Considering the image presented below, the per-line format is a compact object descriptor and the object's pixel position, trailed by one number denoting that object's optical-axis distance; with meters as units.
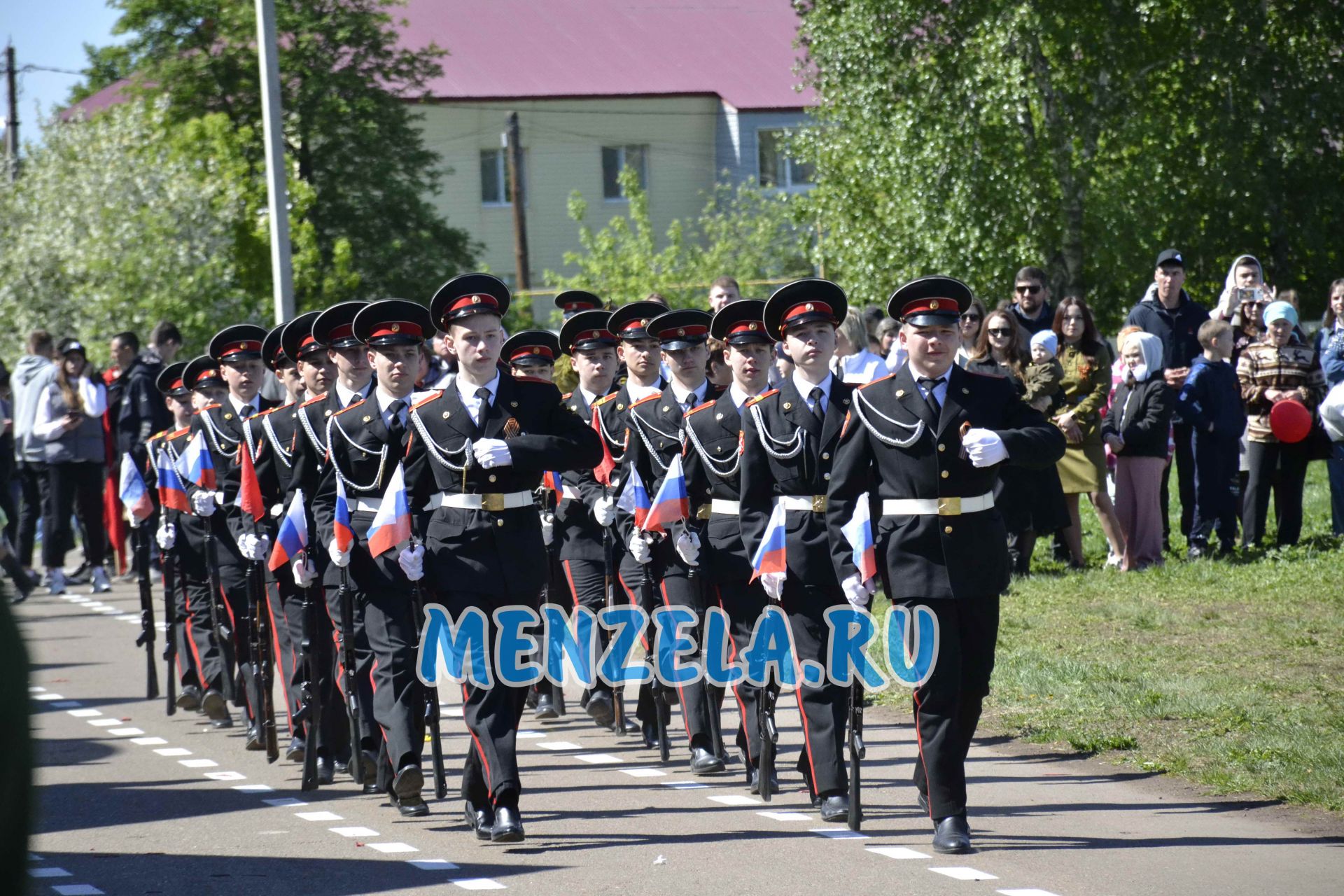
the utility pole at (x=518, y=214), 84.34
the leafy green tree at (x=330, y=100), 77.68
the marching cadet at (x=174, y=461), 19.33
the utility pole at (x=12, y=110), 92.76
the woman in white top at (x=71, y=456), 31.07
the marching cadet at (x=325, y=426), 14.96
